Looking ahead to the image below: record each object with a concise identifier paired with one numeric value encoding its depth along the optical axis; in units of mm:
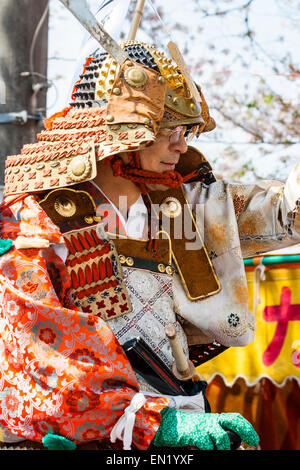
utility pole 9152
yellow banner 10293
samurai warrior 4361
